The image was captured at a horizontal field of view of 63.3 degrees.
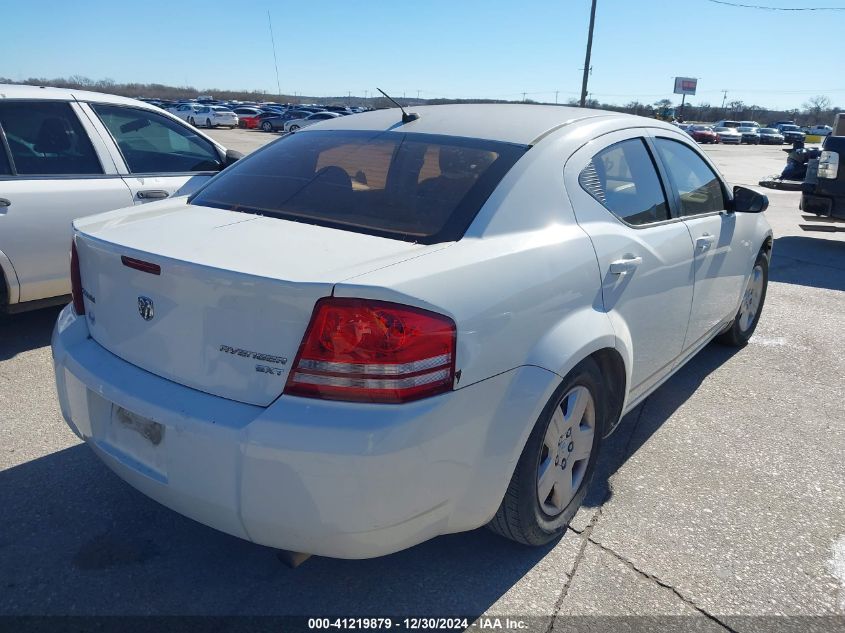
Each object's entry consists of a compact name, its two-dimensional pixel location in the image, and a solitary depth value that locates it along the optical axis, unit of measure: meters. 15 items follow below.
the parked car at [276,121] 42.78
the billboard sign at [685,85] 85.88
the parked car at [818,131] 53.12
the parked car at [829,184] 9.05
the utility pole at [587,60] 26.85
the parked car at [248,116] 45.56
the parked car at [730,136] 51.74
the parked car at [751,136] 54.75
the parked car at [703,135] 49.97
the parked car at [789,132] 51.97
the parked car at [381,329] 1.94
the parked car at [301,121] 35.98
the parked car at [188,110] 43.78
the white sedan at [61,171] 4.41
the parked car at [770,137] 54.53
